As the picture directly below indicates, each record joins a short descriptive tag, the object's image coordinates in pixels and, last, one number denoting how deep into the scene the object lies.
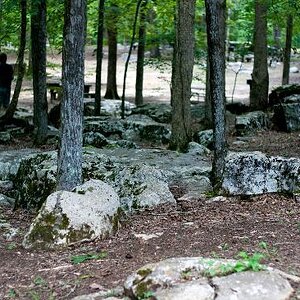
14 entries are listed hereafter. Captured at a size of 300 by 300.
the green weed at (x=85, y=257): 4.65
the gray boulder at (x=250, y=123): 13.35
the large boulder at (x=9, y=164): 8.60
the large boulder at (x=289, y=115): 13.21
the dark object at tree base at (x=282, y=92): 15.15
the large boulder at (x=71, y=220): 5.14
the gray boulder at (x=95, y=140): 11.30
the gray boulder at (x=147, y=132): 12.38
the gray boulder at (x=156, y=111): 15.41
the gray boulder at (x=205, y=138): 11.60
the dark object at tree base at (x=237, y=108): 16.98
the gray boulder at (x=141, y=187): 6.57
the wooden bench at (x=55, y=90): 20.20
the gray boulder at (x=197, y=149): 9.78
